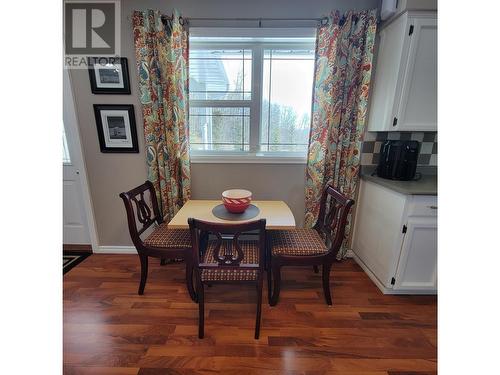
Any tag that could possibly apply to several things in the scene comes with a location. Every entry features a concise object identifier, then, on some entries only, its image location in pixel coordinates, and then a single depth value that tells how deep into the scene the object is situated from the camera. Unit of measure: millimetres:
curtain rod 1790
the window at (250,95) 1971
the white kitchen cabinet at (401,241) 1561
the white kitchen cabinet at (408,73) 1535
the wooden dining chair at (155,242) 1610
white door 1976
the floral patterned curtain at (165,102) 1765
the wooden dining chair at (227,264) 1129
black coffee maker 1728
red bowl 1560
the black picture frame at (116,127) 1956
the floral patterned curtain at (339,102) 1738
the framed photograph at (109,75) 1863
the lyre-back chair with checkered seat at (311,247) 1554
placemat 1527
